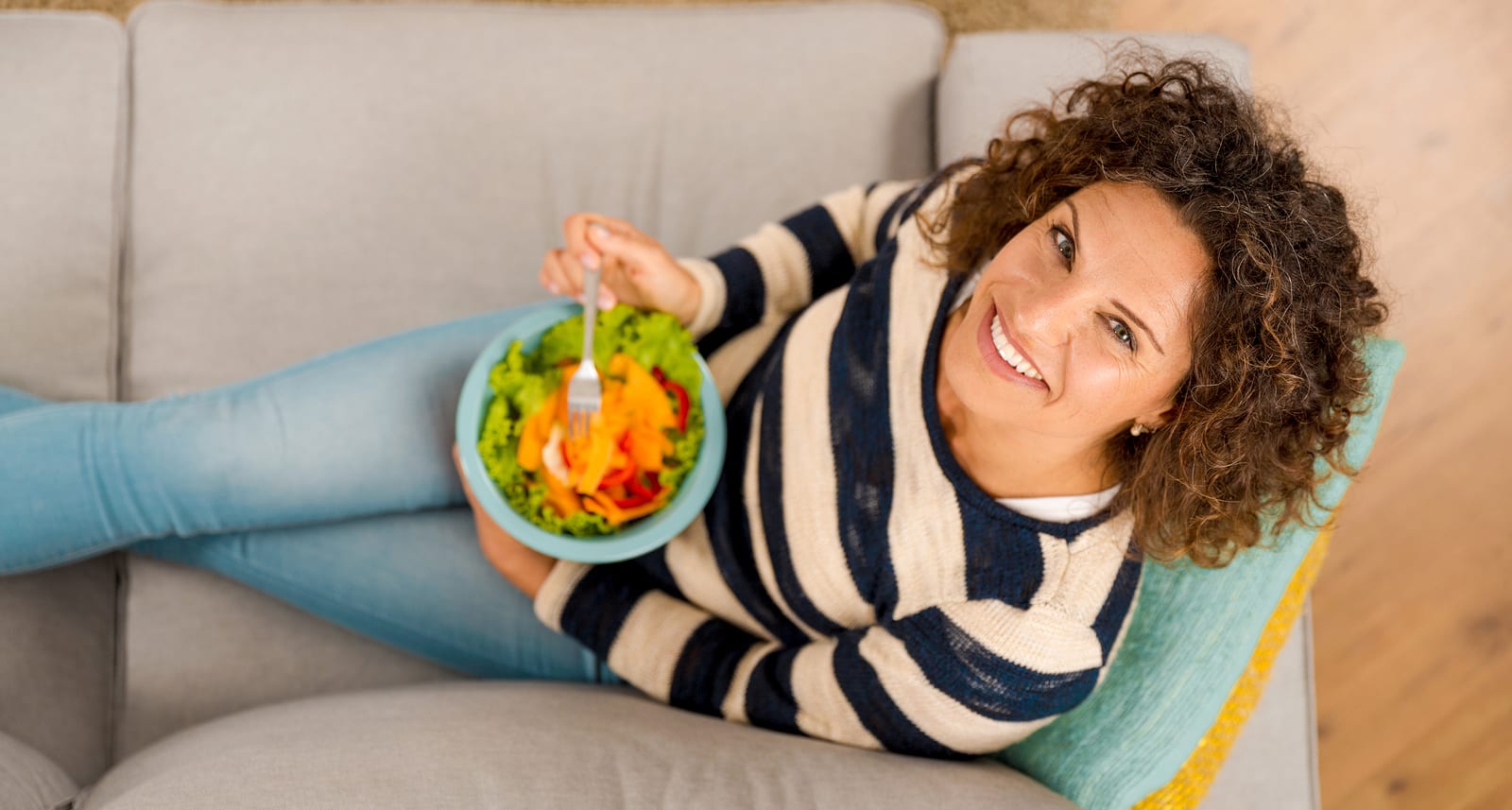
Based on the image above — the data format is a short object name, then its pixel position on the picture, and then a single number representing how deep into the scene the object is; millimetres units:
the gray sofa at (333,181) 1267
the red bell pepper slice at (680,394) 1133
